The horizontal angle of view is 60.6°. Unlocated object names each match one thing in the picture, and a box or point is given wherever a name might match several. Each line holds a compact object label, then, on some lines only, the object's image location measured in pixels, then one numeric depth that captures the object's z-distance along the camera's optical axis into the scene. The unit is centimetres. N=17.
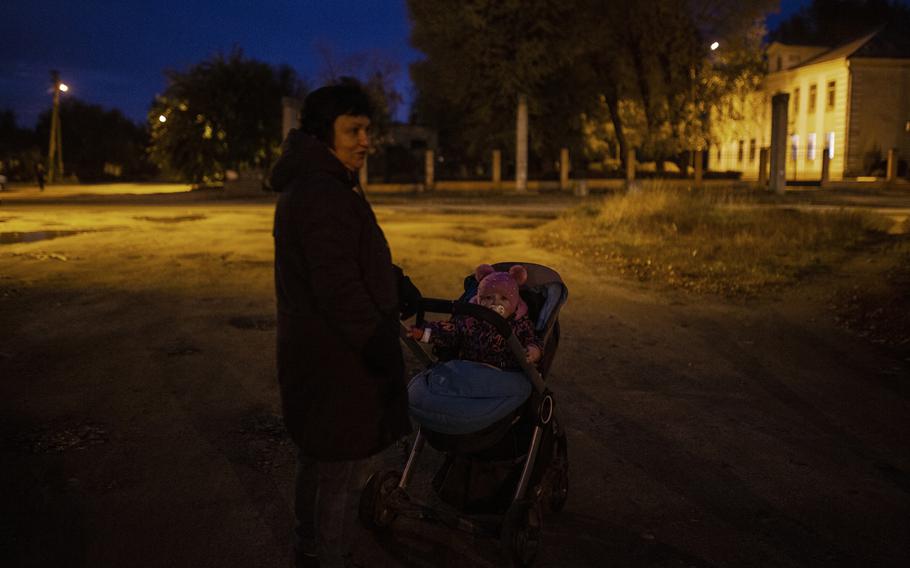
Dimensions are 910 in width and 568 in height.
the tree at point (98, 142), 6744
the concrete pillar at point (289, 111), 3006
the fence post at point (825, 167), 3322
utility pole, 5388
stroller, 321
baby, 354
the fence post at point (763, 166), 3194
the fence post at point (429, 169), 3578
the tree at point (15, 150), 5322
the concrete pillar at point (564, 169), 3547
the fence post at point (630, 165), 3606
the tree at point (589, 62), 3244
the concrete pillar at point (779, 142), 2727
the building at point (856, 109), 4012
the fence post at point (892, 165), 3203
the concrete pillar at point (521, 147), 3312
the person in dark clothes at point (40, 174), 3759
